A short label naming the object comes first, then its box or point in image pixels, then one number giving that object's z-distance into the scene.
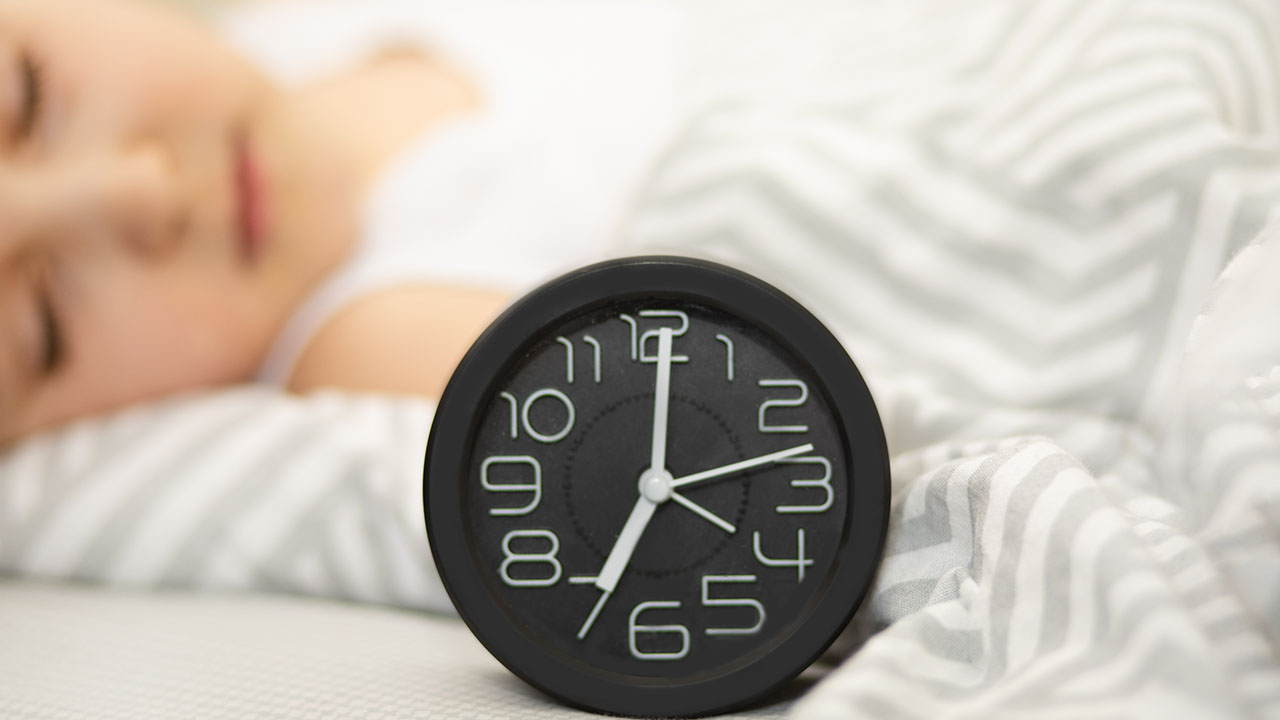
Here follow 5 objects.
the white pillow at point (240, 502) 0.69
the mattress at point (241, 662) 0.48
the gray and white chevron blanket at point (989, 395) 0.40
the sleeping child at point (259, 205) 0.75
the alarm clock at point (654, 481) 0.48
